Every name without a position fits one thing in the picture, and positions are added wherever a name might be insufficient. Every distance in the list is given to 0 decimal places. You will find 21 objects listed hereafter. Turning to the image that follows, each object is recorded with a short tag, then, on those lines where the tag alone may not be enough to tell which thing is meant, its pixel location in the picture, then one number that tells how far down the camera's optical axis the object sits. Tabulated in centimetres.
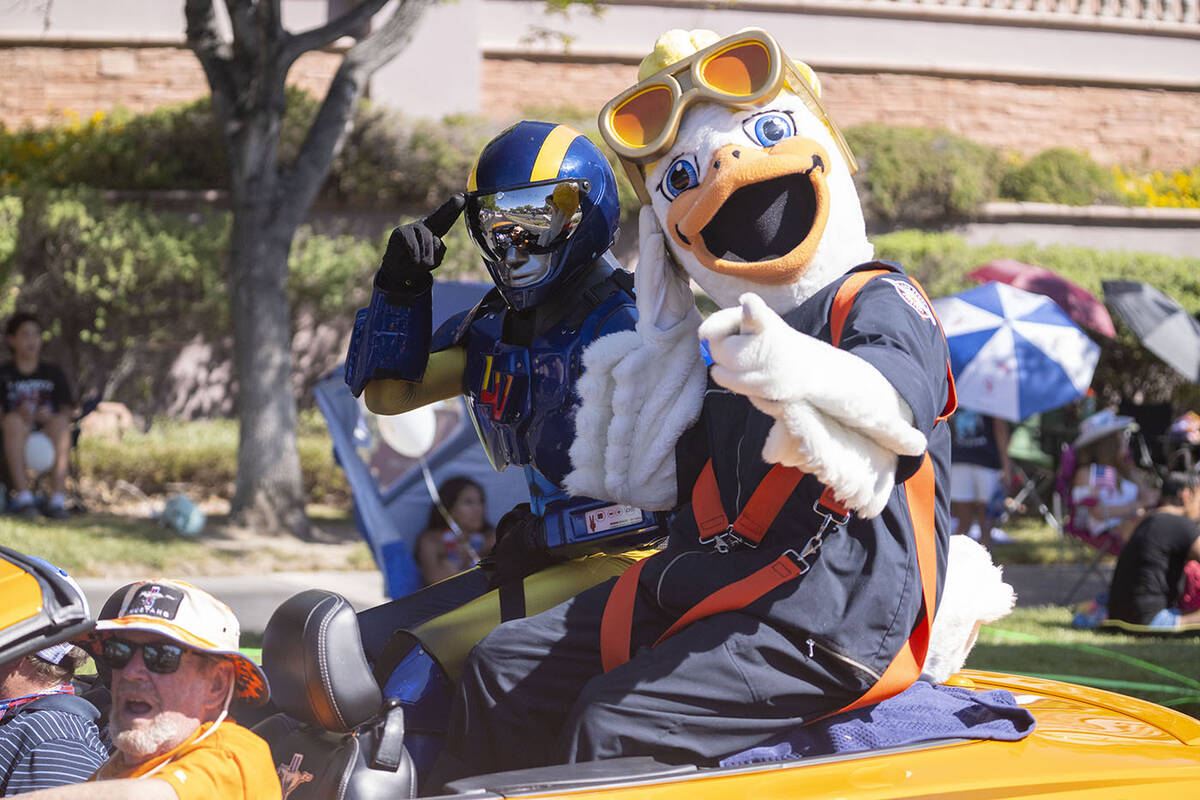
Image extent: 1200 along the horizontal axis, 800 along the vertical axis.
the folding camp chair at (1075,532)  1608
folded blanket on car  449
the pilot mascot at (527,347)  536
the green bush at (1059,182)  3064
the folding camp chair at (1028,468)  2056
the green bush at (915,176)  2784
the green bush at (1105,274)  2383
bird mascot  430
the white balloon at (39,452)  1780
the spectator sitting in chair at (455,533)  1312
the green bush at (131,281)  2127
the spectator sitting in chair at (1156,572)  1384
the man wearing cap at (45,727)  447
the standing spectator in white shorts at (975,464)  1808
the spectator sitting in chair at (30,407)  1778
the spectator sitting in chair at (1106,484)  1633
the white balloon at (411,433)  1348
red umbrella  2033
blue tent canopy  1327
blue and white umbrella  1655
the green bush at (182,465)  2030
